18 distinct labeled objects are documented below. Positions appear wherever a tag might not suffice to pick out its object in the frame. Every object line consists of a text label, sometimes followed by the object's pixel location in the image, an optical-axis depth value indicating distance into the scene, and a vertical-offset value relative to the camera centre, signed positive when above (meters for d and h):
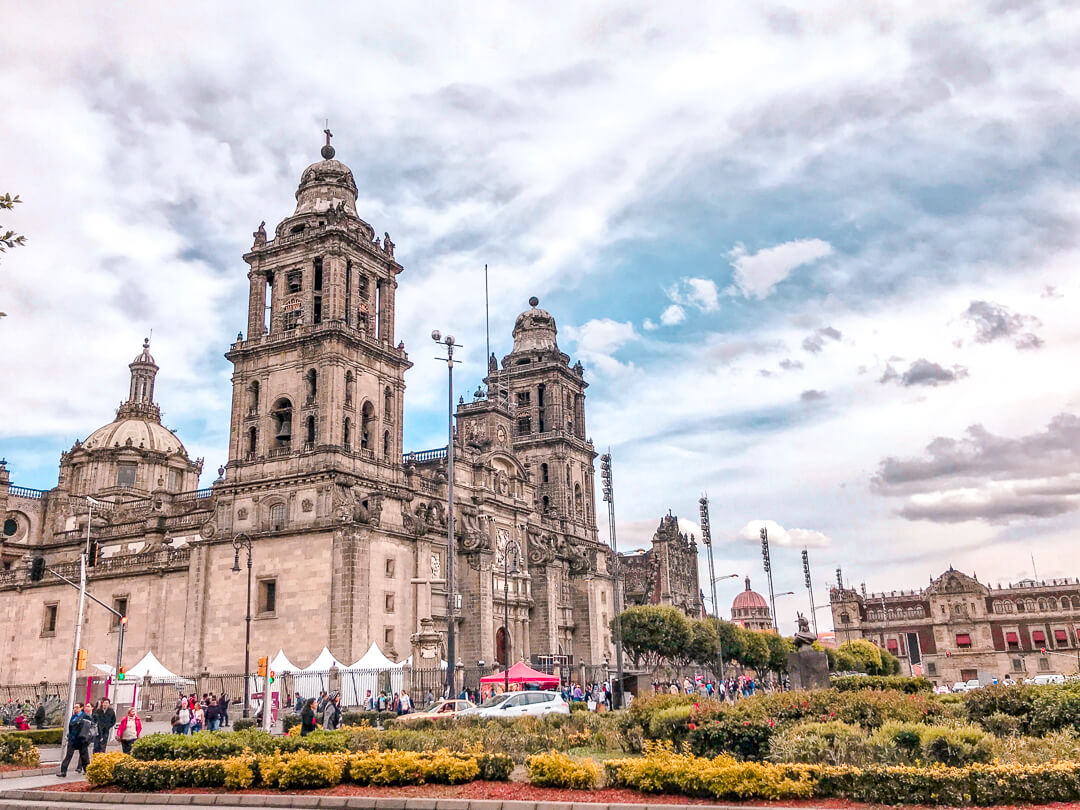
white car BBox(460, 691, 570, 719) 28.81 -0.92
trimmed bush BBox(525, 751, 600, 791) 15.81 -1.63
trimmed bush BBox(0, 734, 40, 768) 23.06 -1.26
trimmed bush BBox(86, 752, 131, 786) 18.98 -1.47
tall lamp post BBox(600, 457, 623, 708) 48.25 +9.59
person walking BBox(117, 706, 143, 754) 22.08 -0.86
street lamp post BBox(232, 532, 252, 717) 47.12 +7.37
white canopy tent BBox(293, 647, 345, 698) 39.72 +0.41
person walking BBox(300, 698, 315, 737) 23.42 -0.82
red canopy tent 39.09 -0.07
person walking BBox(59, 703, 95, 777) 21.73 -0.92
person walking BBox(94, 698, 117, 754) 23.35 -0.67
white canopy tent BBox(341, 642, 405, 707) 40.06 +0.19
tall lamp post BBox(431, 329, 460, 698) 34.53 +6.17
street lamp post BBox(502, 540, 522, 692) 57.34 +7.77
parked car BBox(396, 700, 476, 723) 26.94 -0.97
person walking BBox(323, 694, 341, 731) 28.41 -0.89
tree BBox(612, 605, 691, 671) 65.69 +2.64
